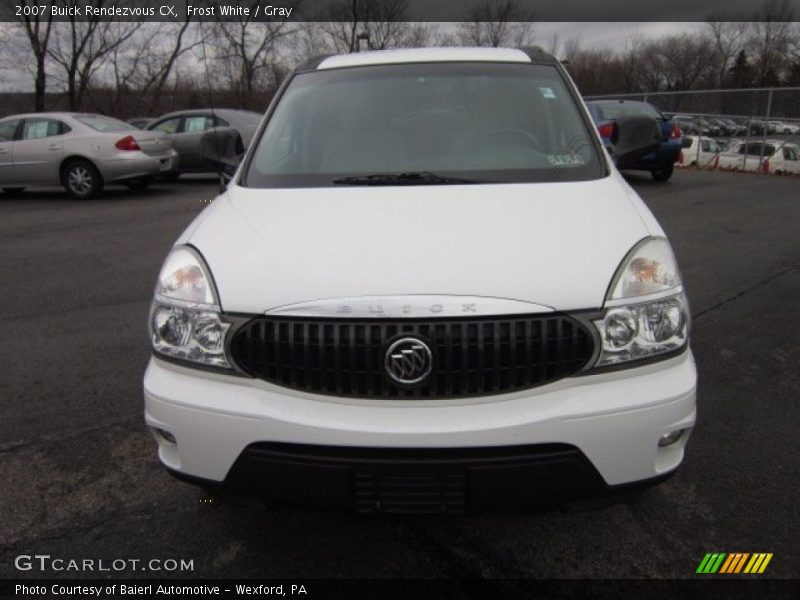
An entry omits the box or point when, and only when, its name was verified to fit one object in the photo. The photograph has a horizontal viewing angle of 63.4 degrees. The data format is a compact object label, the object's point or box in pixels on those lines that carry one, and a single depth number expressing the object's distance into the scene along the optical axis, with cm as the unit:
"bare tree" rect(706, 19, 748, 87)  6669
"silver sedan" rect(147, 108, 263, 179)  1330
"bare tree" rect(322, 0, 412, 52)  3731
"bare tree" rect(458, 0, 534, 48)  4444
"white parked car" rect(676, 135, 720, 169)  1711
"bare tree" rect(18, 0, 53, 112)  2997
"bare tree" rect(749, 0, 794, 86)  5891
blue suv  1201
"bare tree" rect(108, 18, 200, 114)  3331
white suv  191
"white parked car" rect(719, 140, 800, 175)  1538
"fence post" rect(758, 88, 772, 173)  1582
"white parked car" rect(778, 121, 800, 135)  1555
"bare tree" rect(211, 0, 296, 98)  2906
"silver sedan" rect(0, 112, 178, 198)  1142
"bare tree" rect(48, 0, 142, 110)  3167
